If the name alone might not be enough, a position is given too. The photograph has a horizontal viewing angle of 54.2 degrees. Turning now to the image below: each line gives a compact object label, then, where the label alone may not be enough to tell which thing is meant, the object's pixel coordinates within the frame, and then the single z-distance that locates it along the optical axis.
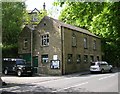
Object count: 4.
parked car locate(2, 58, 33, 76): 13.60
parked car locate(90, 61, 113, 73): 16.13
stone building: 15.14
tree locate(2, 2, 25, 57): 14.05
